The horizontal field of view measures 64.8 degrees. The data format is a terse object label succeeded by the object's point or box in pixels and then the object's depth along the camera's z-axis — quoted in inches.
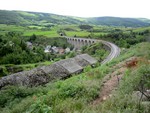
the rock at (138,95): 186.3
